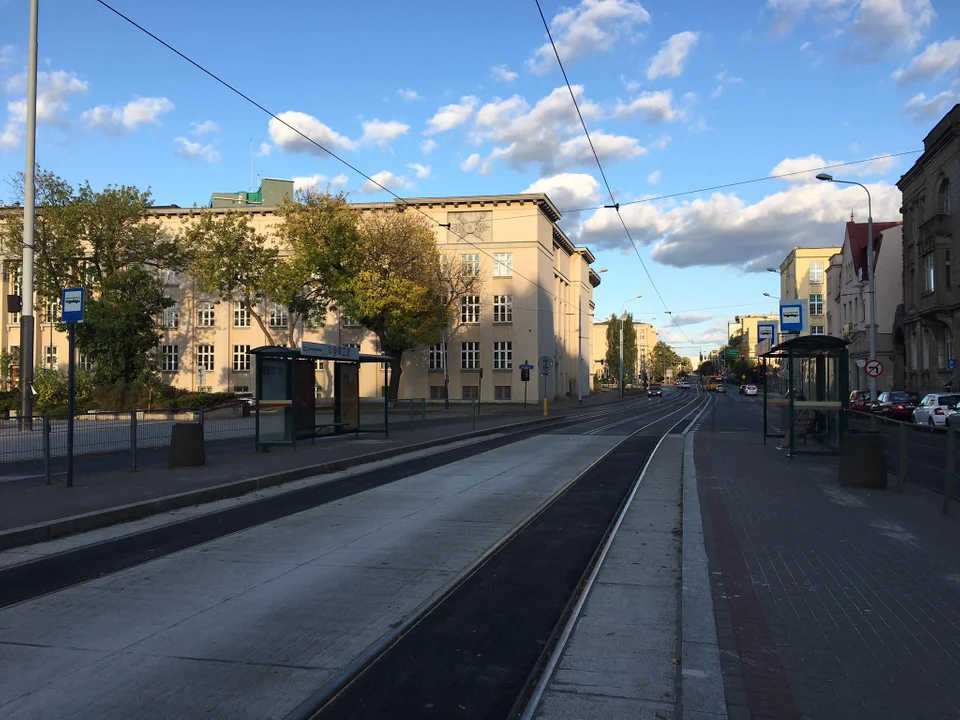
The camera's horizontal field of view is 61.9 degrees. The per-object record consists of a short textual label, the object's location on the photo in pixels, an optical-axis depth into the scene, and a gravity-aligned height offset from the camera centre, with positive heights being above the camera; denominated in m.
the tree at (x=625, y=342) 118.94 +6.13
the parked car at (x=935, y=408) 30.77 -1.03
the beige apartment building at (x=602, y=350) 150.25 +6.63
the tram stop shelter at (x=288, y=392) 19.20 -0.20
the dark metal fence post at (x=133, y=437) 15.39 -1.02
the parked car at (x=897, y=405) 37.06 -1.06
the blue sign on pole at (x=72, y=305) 12.44 +1.25
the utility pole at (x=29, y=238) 25.31 +4.84
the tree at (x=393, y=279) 46.72 +6.35
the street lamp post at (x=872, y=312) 38.53 +3.54
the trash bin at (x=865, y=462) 13.30 -1.33
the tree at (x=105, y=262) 42.06 +6.87
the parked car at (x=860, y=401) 42.85 -1.03
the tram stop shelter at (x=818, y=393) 17.56 -0.24
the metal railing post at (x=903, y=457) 12.88 -1.20
